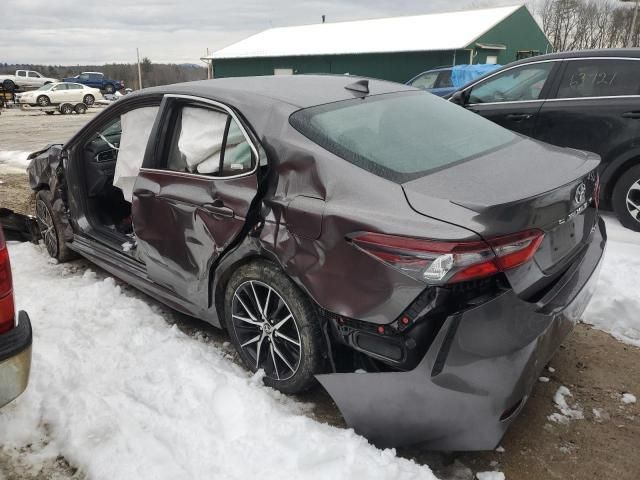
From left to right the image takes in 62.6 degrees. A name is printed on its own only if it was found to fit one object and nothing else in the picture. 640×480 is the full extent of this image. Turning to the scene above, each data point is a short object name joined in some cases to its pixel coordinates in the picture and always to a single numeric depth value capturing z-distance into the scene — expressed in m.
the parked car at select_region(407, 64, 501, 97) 12.87
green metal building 23.09
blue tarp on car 12.83
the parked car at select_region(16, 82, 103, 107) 27.39
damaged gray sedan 2.01
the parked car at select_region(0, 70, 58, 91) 34.81
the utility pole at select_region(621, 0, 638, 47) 36.09
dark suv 5.02
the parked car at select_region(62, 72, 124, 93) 40.95
